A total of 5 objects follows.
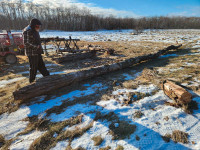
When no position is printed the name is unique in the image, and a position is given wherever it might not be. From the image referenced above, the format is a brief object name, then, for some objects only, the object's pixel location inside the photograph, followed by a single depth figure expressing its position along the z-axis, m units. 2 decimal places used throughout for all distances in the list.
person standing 3.74
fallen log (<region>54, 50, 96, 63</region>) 7.44
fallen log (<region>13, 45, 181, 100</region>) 3.25
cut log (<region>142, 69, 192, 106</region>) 2.82
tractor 6.83
